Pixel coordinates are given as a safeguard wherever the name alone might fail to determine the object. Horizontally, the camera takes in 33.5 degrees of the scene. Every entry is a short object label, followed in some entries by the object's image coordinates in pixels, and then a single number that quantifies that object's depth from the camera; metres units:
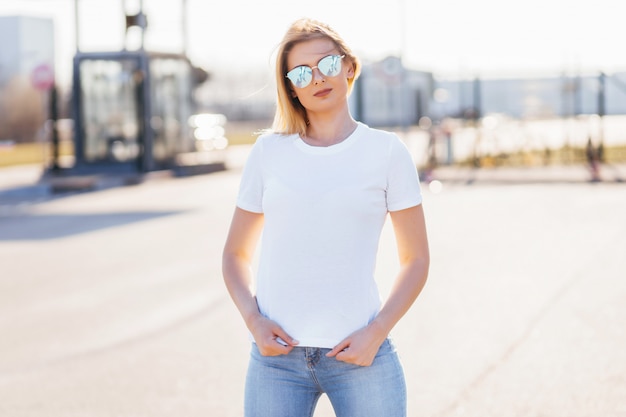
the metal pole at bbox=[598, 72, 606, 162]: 24.86
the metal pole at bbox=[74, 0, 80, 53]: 25.02
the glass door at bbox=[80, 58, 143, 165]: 25.08
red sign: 24.33
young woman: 2.78
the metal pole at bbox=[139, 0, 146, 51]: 25.00
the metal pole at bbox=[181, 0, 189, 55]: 26.48
